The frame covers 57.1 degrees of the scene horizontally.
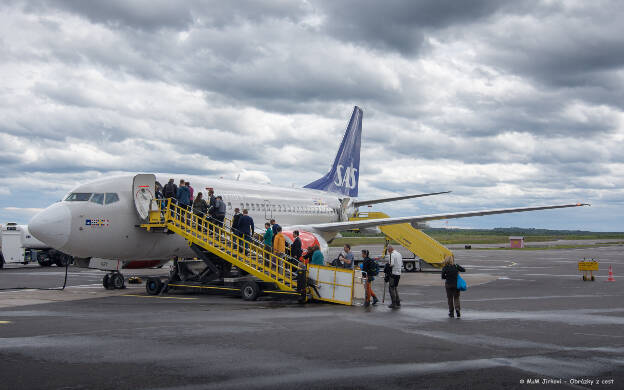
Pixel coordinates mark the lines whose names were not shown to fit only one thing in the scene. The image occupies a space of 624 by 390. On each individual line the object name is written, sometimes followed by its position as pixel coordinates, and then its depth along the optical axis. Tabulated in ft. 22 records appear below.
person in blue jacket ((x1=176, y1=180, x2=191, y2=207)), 64.69
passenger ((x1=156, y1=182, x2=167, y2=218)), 63.82
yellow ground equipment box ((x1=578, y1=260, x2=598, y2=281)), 86.17
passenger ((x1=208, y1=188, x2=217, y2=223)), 66.18
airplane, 59.98
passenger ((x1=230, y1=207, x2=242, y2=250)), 64.04
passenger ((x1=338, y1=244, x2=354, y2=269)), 59.31
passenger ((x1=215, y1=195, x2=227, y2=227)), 66.18
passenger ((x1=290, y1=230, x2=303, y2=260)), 63.52
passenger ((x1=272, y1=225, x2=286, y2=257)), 61.16
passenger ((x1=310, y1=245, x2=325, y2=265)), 59.21
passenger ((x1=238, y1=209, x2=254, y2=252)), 63.52
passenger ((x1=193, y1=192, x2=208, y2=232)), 64.90
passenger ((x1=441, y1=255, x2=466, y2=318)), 46.01
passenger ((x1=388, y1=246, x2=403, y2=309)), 52.13
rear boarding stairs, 103.55
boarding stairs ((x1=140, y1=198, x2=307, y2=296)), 58.49
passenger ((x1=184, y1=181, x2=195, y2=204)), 65.55
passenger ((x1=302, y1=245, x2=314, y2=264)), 60.71
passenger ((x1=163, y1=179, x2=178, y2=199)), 64.39
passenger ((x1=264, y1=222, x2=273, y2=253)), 65.21
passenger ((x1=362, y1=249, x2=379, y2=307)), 54.24
